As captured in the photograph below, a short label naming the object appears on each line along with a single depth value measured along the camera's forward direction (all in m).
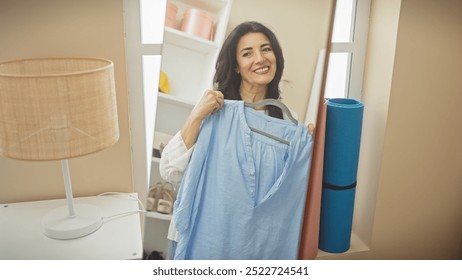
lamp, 0.96
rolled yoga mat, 1.33
